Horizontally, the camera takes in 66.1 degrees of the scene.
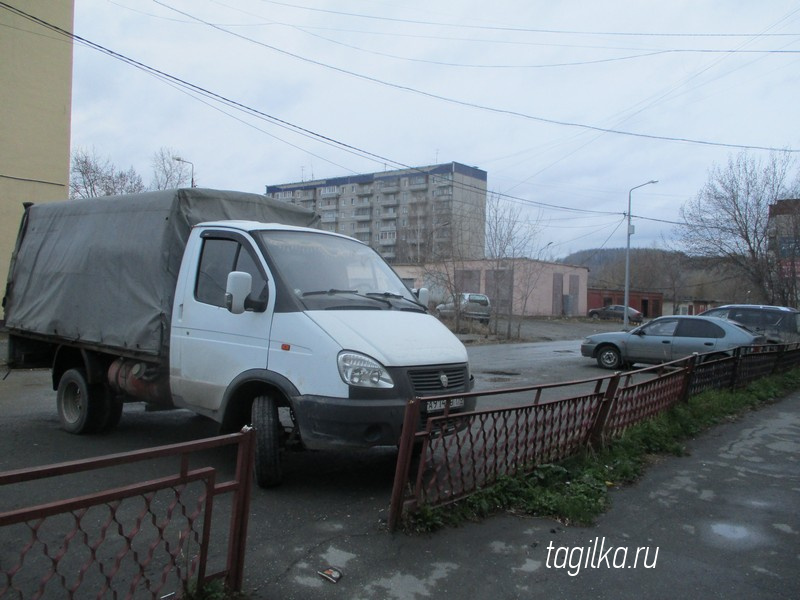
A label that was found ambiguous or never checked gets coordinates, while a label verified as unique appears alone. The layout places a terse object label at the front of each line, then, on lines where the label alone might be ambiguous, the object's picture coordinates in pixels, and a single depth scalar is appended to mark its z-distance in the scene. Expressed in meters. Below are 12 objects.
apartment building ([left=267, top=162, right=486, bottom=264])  32.06
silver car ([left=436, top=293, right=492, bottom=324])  28.44
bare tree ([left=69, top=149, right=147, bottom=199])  32.16
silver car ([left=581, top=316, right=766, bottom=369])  13.94
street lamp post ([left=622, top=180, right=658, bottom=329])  34.83
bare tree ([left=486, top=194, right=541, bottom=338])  27.30
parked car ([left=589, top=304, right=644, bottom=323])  51.53
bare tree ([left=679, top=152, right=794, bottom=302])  25.06
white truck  4.69
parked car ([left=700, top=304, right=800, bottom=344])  16.47
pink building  27.59
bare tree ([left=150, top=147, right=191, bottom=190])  33.25
